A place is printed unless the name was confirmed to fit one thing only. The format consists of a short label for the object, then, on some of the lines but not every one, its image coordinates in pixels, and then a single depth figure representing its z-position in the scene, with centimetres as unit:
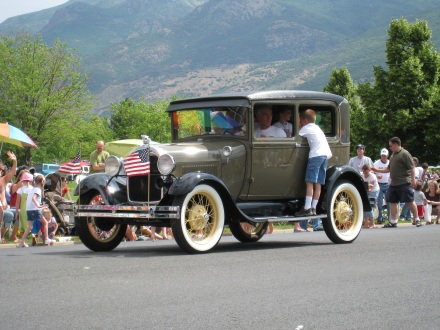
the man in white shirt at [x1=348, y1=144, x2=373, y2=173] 2102
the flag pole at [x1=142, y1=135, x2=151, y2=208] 1079
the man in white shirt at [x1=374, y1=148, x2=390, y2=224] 2205
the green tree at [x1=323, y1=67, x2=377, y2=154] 6511
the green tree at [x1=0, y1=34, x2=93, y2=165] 7825
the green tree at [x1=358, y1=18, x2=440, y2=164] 6141
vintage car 1088
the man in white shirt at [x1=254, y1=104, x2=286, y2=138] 1192
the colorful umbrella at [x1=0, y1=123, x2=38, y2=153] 1833
